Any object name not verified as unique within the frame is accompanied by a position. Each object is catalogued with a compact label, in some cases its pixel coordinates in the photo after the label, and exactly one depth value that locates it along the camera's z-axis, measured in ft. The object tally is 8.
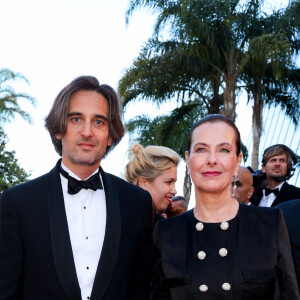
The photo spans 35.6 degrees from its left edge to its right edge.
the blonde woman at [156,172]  14.25
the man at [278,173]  18.94
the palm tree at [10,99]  76.84
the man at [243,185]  18.72
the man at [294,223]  8.90
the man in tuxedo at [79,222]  8.68
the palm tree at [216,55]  45.21
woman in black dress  8.28
